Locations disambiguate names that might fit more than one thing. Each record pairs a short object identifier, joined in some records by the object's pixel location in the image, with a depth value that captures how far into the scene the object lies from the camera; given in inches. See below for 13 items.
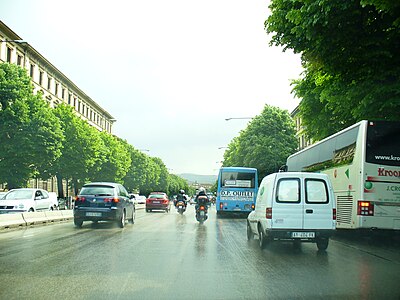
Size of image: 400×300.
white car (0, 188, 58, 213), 914.7
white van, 471.8
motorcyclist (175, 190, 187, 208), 1351.5
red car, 1611.7
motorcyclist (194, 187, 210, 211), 957.2
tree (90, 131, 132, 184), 2375.0
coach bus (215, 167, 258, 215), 1235.2
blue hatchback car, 751.1
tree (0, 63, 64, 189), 1411.2
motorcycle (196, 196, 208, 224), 948.0
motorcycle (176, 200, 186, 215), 1333.5
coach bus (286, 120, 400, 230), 557.9
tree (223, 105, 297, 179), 2215.8
